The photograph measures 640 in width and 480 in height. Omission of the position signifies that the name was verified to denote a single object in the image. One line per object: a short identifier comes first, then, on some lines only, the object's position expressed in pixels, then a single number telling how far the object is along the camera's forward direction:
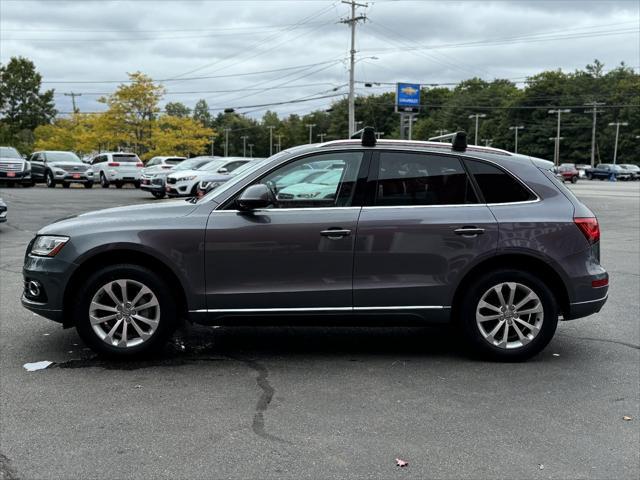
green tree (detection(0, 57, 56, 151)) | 89.19
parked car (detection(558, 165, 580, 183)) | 53.34
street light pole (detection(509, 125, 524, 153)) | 108.62
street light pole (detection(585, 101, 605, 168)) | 98.57
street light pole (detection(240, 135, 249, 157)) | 157.07
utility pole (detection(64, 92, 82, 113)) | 101.89
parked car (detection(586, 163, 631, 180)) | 65.62
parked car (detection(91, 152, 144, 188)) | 32.31
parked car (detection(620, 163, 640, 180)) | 66.31
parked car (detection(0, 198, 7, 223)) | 12.72
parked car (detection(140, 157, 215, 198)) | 23.77
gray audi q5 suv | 4.92
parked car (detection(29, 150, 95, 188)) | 31.45
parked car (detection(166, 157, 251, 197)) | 21.64
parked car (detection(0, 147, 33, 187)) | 28.80
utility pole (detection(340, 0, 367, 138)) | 51.72
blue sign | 60.84
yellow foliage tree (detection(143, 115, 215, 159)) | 55.22
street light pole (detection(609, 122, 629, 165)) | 92.79
